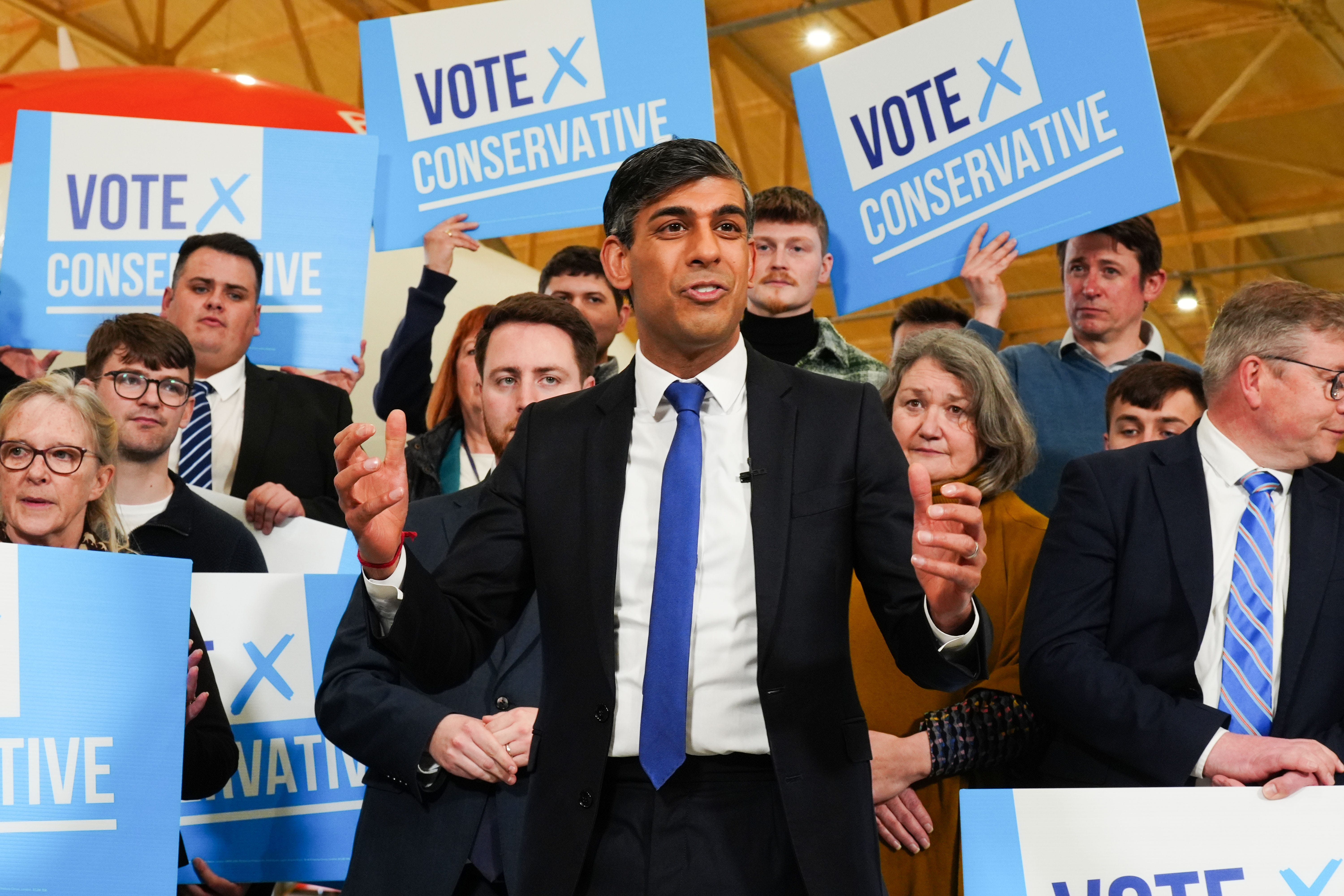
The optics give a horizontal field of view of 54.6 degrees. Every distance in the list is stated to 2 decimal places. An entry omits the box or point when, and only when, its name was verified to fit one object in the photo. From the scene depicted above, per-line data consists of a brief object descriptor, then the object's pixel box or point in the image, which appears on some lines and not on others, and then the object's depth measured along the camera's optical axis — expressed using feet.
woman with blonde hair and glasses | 8.38
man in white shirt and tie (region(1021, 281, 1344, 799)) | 7.22
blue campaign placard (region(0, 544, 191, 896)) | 6.82
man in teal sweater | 11.65
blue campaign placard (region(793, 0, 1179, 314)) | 10.91
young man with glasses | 9.87
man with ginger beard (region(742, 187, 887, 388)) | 11.66
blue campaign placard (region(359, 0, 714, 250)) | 12.51
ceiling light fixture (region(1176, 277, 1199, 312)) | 46.78
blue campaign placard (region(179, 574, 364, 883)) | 9.14
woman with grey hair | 8.08
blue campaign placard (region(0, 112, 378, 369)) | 12.30
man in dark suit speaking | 5.16
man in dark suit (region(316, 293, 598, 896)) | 7.24
